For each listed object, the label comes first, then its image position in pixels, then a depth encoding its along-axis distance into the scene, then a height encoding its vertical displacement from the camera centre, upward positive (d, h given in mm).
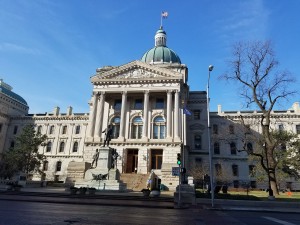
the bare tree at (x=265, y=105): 24688 +8790
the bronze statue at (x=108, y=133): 27875 +5194
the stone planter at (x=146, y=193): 23103 -889
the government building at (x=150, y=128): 42844 +11025
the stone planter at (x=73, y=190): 22625 -913
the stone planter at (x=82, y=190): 22622 -842
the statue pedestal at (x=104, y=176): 25859 +542
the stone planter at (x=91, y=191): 22719 -892
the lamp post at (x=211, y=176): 17394 +683
